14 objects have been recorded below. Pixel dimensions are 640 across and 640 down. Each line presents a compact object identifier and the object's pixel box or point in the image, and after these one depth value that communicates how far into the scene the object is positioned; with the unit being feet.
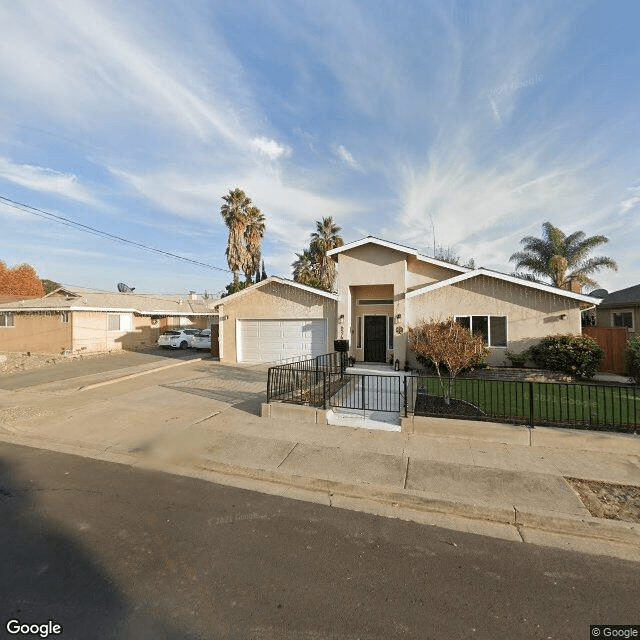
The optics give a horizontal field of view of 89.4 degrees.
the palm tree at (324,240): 97.60
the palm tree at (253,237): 93.81
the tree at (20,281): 136.46
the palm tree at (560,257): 74.18
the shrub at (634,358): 30.57
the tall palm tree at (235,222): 90.84
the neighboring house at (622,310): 55.31
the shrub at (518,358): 38.37
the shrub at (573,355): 35.60
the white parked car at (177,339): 78.64
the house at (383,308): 39.50
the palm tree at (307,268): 102.24
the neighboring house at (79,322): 67.67
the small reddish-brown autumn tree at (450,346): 26.13
